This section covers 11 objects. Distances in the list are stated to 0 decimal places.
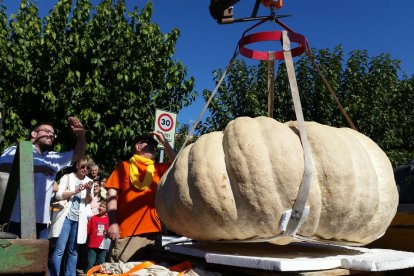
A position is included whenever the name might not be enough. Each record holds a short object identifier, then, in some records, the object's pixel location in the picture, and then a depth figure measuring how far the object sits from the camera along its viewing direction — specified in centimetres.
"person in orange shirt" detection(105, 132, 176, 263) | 350
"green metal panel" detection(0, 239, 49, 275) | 165
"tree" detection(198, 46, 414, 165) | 1115
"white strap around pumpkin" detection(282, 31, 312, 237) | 202
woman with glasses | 566
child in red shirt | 670
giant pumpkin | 208
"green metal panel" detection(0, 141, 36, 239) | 187
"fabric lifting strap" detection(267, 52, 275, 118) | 306
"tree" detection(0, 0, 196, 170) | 873
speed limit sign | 589
